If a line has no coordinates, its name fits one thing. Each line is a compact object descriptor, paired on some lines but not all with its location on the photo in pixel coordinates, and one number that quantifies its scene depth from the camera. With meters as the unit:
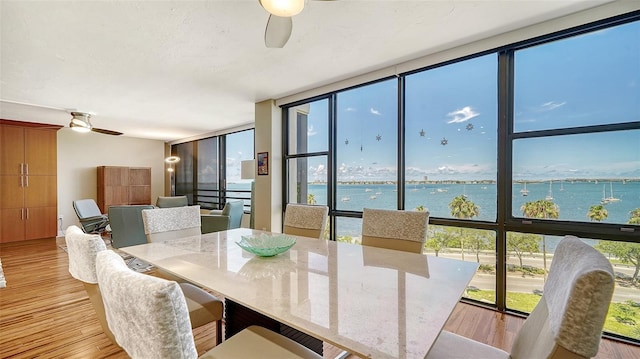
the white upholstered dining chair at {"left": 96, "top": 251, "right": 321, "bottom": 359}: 0.69
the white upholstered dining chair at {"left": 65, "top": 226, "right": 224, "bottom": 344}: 1.19
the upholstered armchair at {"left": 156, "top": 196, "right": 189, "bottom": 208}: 6.26
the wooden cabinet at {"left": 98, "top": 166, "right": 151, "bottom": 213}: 6.54
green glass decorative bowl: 1.55
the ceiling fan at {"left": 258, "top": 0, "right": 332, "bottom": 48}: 1.40
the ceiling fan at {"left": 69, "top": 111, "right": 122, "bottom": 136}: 4.61
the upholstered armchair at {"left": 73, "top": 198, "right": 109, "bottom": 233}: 5.03
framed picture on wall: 4.29
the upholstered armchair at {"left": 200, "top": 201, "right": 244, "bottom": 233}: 3.98
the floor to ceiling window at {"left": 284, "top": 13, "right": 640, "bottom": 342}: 2.08
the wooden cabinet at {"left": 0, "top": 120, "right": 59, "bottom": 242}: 5.31
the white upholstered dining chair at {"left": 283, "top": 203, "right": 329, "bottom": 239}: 2.35
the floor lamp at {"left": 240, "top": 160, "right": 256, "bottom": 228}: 4.60
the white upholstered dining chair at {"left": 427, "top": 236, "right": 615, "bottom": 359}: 0.66
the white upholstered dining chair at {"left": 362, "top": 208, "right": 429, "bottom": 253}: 1.88
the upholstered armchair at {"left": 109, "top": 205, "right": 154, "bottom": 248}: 4.07
